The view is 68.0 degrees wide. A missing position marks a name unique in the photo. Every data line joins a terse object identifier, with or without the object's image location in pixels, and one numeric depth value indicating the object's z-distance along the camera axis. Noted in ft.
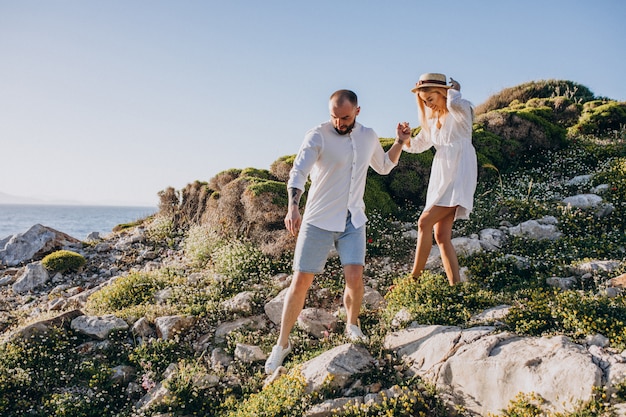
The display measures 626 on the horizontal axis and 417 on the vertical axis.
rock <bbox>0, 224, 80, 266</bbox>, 39.11
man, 15.08
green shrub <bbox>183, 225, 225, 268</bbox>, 29.40
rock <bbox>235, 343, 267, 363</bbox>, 17.43
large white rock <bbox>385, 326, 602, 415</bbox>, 11.80
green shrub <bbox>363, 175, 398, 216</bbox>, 29.25
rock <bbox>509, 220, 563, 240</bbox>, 25.31
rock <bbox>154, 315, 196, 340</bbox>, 19.36
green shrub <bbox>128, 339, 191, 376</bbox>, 17.68
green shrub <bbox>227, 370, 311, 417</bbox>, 13.52
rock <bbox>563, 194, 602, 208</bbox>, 27.71
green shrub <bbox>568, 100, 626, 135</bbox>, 43.88
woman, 17.33
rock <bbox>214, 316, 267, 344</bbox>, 19.63
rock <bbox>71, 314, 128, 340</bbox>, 19.63
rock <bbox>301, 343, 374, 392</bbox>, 14.29
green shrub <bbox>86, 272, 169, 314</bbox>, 24.18
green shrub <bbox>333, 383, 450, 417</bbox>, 12.84
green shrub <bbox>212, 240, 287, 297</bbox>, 24.13
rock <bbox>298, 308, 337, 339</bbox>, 18.52
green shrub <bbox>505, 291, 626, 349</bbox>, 13.91
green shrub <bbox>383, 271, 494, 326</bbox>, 16.78
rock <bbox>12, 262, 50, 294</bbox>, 32.17
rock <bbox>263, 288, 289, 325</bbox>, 20.10
